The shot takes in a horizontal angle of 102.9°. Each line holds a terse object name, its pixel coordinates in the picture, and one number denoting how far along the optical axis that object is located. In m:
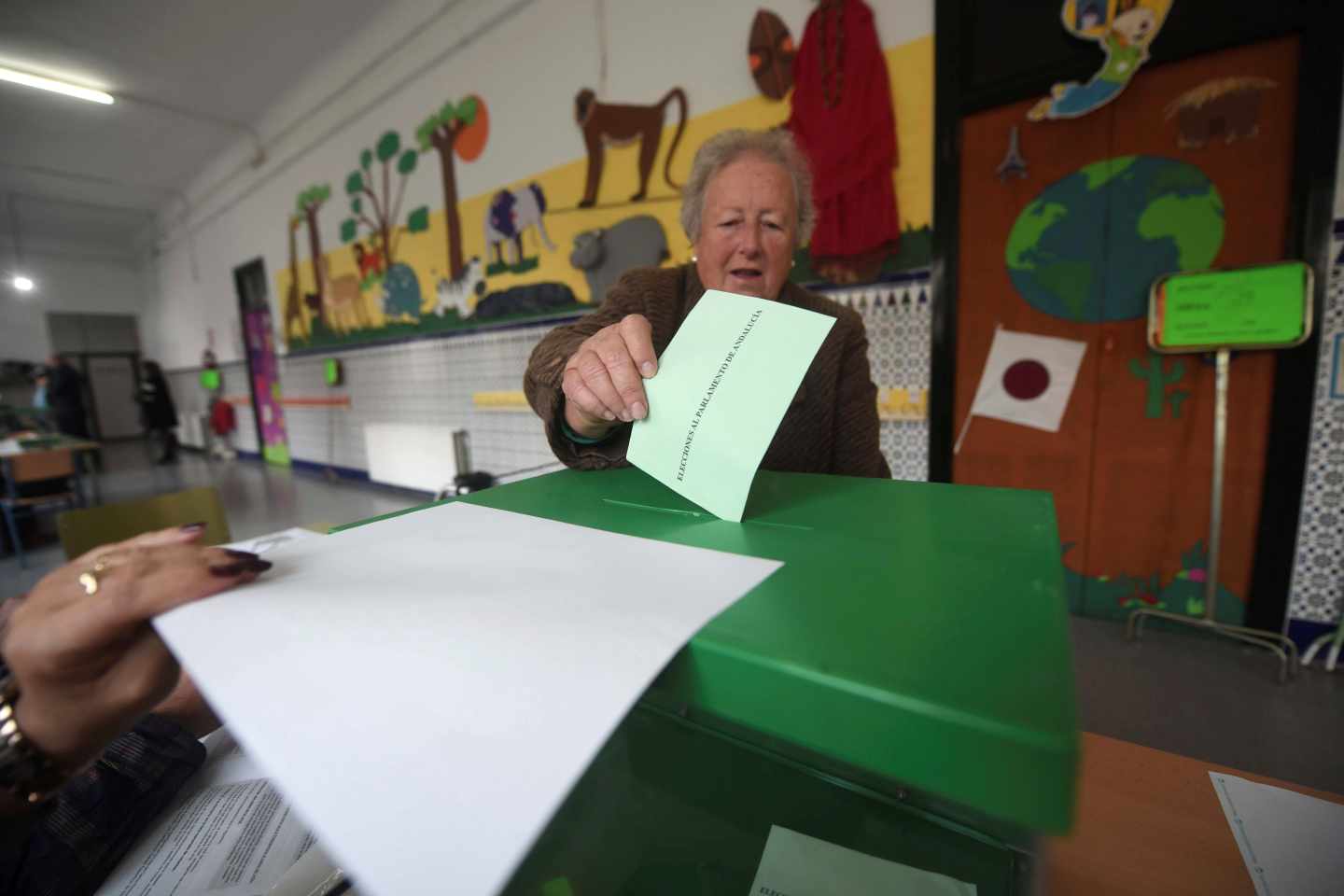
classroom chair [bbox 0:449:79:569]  3.55
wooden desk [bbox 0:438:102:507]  3.53
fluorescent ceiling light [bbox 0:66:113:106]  4.23
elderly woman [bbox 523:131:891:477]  1.05
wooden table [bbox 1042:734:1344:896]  0.41
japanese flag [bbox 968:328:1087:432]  1.93
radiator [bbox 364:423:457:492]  3.81
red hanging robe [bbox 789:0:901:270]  1.97
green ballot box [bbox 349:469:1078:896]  0.20
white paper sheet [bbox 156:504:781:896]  0.18
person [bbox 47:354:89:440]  6.07
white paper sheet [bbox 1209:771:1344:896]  0.39
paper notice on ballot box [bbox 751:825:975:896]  0.36
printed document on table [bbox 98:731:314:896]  0.46
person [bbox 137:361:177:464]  7.64
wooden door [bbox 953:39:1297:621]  1.62
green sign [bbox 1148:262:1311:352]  1.53
